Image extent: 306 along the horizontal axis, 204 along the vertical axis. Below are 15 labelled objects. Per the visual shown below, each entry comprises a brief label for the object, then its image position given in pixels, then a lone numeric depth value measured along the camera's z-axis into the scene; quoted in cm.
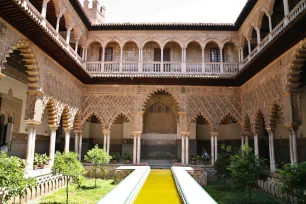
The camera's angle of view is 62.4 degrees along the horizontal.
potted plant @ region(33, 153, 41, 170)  1046
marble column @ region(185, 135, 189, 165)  1454
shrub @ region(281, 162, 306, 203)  597
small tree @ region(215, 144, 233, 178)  1156
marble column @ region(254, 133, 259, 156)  1290
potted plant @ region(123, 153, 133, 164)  1495
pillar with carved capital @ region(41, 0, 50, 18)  996
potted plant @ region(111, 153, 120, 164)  1503
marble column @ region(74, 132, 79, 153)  1503
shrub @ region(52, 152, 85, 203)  858
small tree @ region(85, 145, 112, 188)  1184
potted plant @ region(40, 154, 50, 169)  1090
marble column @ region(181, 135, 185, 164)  1471
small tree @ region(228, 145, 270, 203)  824
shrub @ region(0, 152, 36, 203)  529
